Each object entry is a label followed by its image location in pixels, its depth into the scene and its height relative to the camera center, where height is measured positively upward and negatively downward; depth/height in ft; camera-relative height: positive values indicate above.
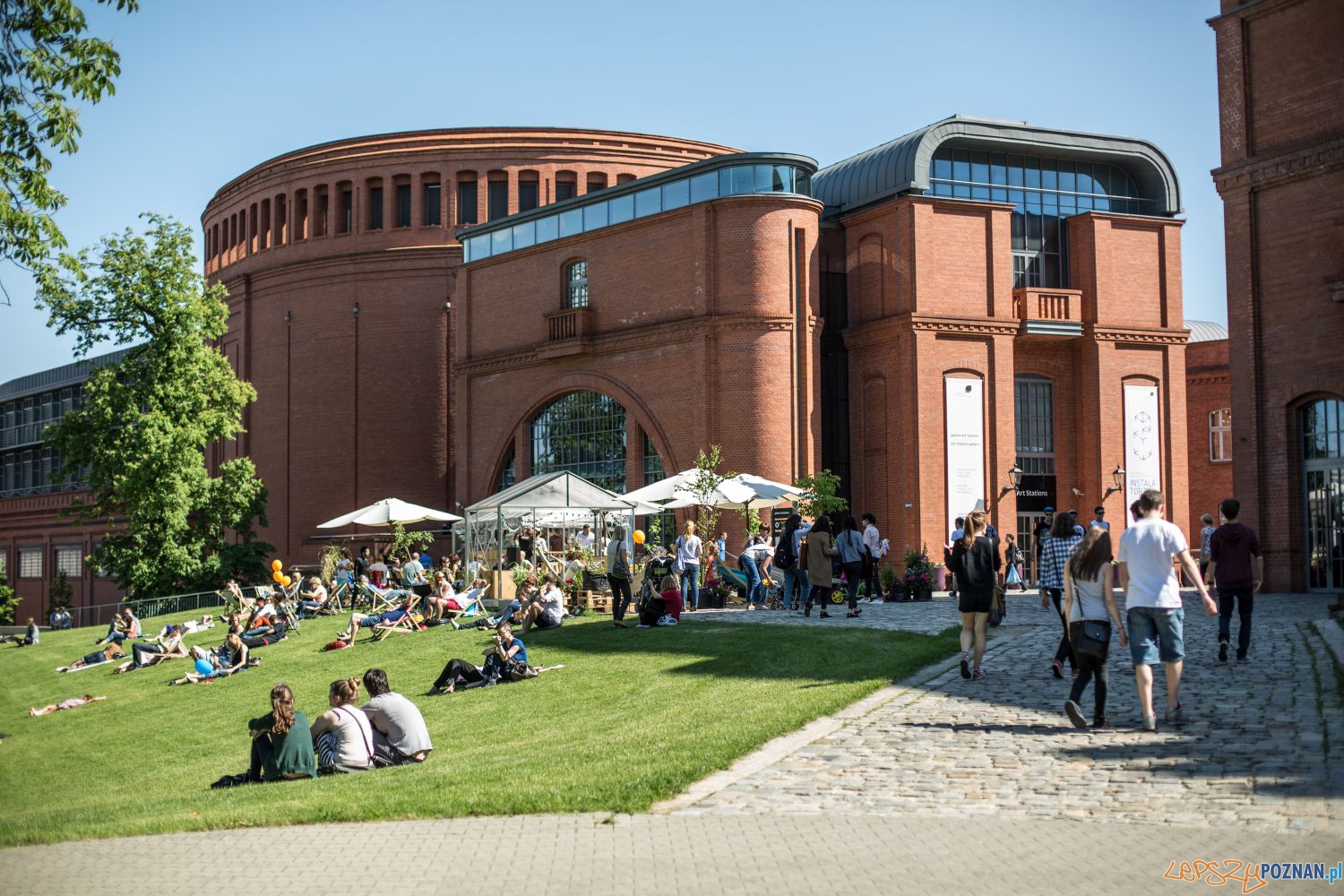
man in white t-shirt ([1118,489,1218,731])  32.89 -2.14
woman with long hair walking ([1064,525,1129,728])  33.71 -2.60
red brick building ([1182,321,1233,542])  147.43 +9.78
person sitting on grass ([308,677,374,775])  39.29 -6.70
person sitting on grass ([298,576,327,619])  96.94 -6.06
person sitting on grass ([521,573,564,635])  71.41 -5.21
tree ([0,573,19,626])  191.24 -12.14
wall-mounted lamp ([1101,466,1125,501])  117.50 +2.65
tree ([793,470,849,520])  98.99 +1.23
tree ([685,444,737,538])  88.89 +1.85
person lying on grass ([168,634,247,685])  73.51 -8.11
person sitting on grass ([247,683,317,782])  39.17 -6.81
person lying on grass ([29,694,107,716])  71.51 -10.11
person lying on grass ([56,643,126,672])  89.51 -9.33
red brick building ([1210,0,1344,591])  84.58 +15.61
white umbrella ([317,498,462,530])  109.29 +0.31
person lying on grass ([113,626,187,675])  83.20 -8.37
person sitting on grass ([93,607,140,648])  95.20 -7.71
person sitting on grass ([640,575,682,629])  67.56 -4.81
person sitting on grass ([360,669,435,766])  40.55 -6.63
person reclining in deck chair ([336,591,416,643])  78.28 -6.26
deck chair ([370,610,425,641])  79.20 -6.62
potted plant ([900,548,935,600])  85.81 -4.61
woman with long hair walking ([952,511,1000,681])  41.78 -1.86
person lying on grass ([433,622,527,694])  57.77 -6.57
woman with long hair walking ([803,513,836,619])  66.85 -2.13
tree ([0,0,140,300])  36.78 +12.38
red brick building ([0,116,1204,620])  113.91 +16.98
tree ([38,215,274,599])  121.19 +9.90
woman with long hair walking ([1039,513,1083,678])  42.34 -1.80
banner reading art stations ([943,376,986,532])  113.81 +5.73
